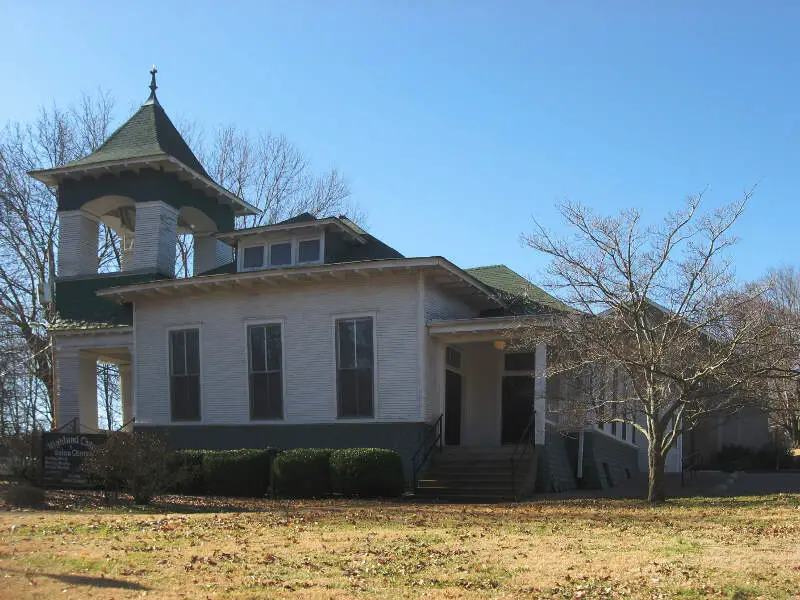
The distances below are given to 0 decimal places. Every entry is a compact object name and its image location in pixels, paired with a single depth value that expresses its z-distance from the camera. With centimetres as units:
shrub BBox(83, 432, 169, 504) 1633
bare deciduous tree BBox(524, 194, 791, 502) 1638
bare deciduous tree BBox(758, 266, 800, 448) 1695
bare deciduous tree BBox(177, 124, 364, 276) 3806
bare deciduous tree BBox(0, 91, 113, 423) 3194
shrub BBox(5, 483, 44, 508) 1591
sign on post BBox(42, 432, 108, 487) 2028
